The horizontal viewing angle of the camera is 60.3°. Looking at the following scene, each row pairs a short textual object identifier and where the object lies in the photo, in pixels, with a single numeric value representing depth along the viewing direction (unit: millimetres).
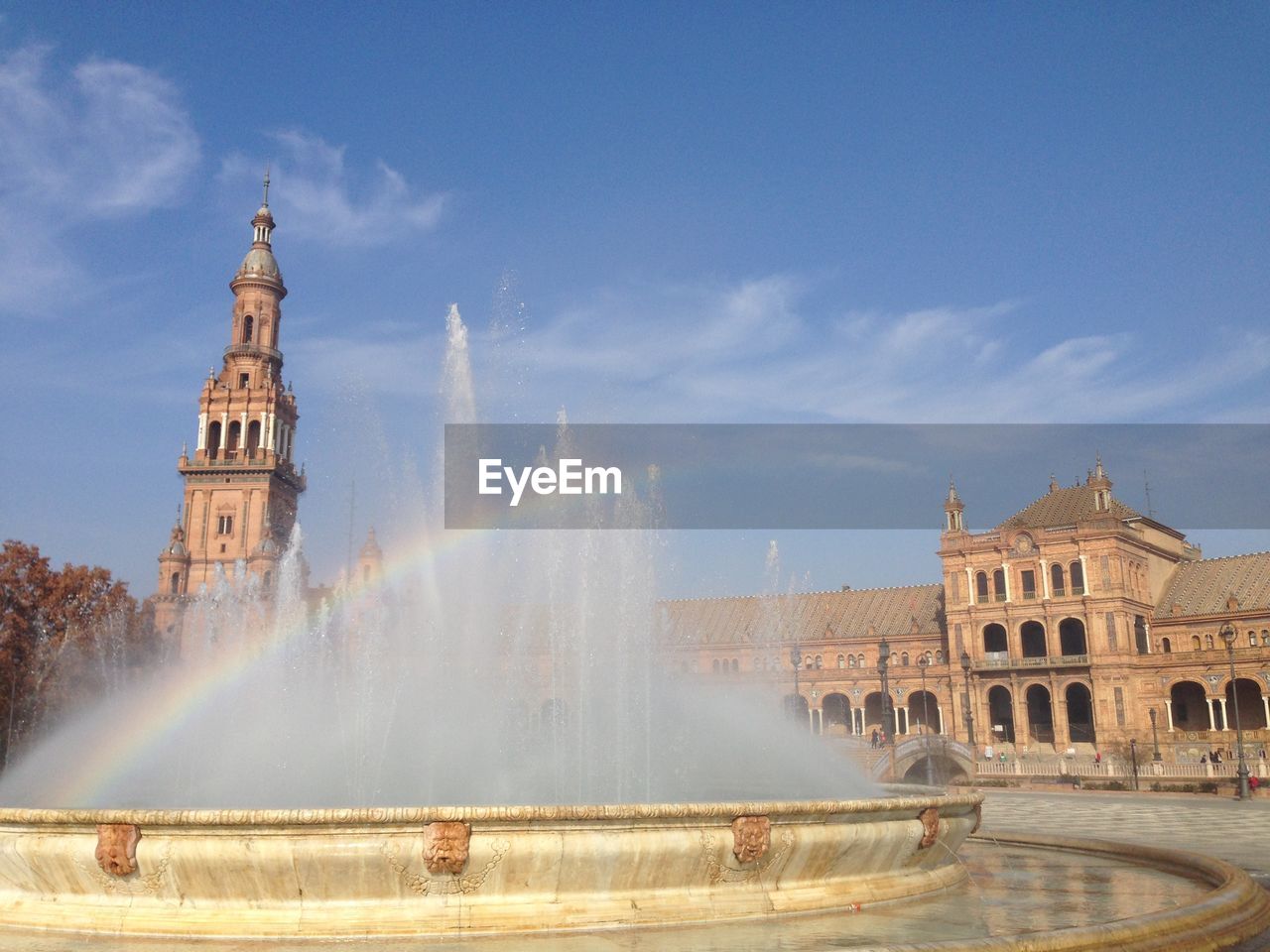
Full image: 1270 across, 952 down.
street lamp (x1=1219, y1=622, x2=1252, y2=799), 27975
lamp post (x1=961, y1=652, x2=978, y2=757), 46075
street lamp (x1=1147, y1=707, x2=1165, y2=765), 45688
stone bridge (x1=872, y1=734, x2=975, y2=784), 38438
